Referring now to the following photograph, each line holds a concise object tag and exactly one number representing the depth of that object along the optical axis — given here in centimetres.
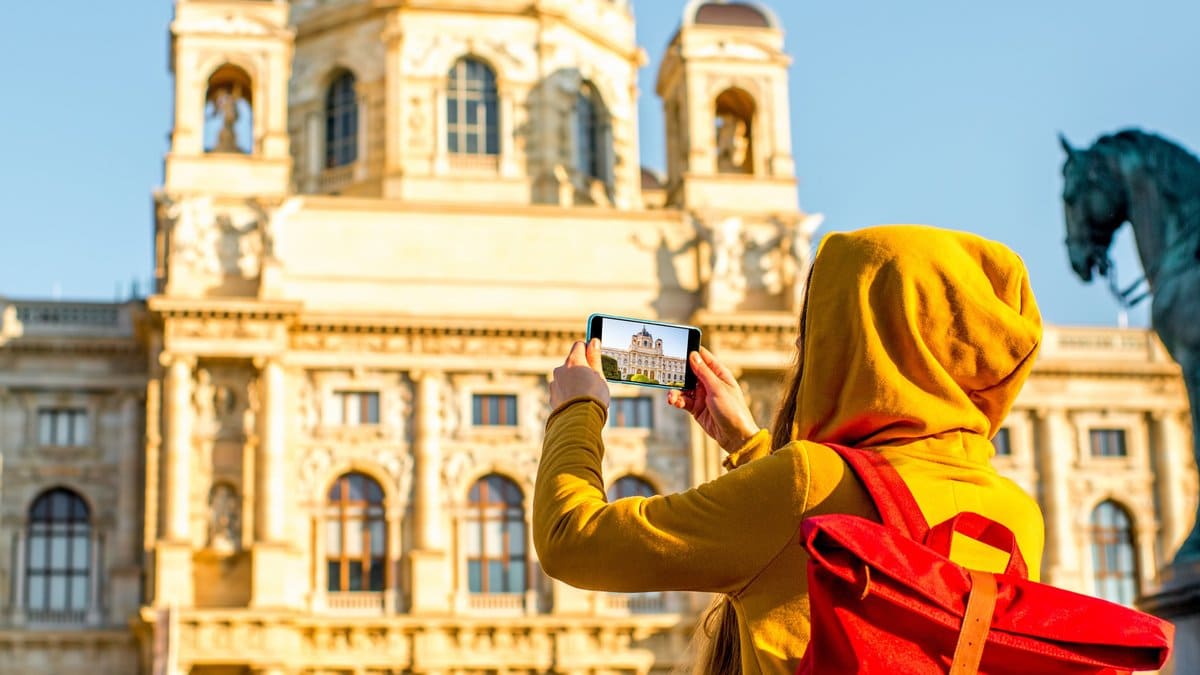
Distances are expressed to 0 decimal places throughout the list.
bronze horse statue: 1116
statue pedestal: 1006
